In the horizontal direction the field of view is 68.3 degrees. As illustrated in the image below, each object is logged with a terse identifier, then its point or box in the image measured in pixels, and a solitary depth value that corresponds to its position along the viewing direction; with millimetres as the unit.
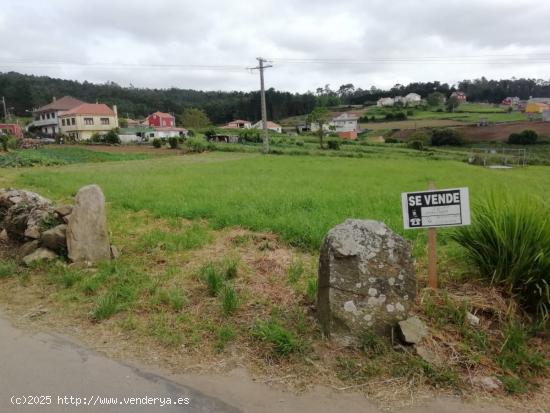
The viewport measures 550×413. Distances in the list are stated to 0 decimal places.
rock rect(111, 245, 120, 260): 5422
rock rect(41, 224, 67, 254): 5277
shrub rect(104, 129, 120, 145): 53094
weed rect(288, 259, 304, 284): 4414
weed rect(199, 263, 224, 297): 4145
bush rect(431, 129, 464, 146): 51781
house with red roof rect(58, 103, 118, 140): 63781
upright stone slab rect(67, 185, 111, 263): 5137
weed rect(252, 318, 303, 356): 3123
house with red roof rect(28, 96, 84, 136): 70812
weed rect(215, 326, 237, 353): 3244
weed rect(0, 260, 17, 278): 5008
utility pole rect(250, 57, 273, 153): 34000
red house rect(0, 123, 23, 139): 57031
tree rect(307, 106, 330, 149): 47775
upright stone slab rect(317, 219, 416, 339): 3156
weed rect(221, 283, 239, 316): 3730
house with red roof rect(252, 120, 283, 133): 77938
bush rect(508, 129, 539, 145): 49469
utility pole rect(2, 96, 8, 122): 72256
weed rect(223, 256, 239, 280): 4531
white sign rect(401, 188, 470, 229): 3518
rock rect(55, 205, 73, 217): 5645
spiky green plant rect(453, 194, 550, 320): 3421
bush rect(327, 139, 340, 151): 41575
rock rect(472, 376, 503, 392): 2695
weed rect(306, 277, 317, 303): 3883
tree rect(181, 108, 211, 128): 82062
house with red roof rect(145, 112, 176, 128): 76144
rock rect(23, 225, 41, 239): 5648
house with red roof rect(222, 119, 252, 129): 84375
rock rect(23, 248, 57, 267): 5194
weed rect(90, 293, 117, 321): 3797
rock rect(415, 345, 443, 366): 2900
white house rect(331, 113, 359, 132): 76500
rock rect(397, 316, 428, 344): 3012
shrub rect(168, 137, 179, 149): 45425
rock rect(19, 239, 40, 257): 5527
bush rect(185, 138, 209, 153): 40500
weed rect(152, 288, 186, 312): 3918
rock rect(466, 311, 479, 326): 3293
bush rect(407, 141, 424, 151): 46481
